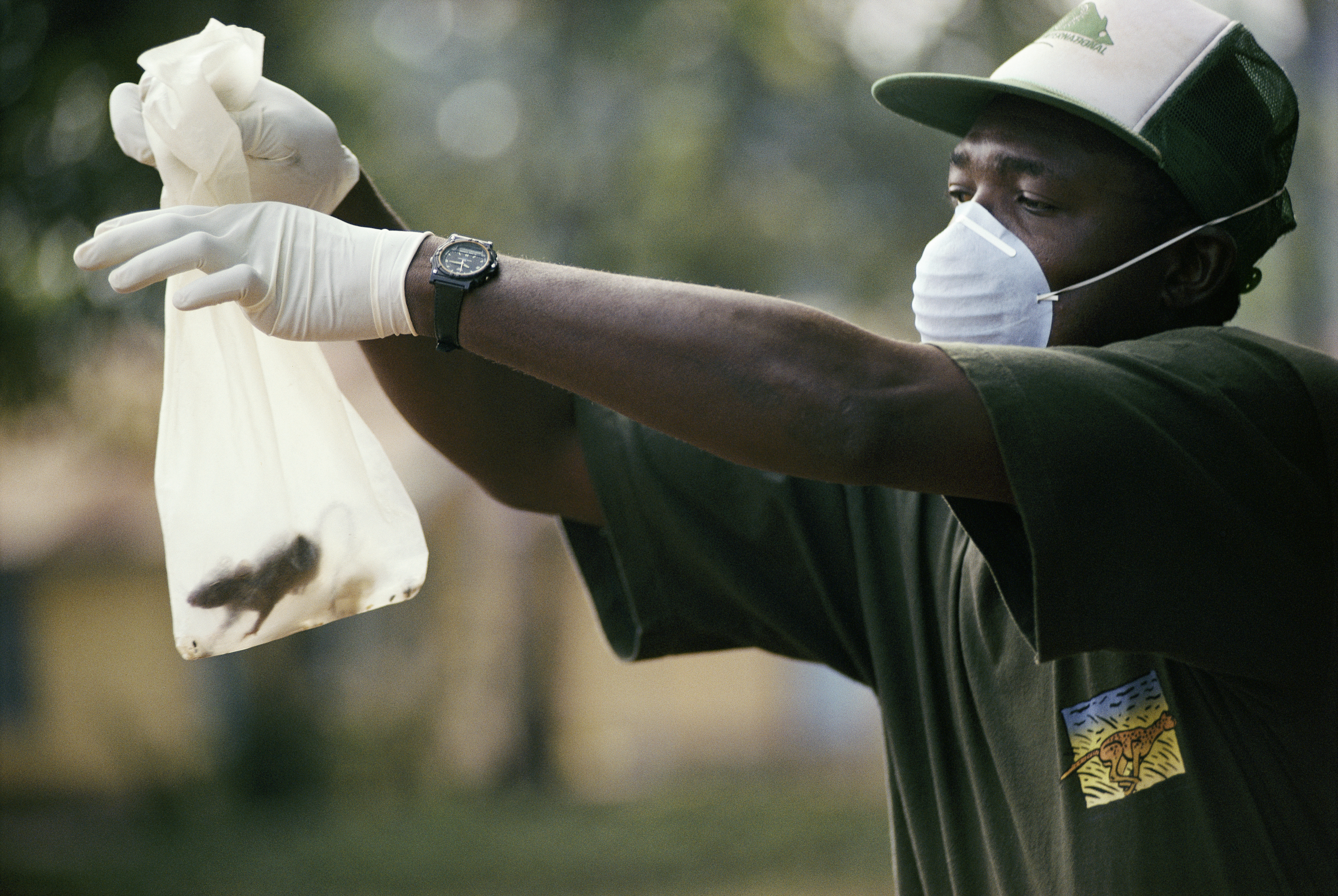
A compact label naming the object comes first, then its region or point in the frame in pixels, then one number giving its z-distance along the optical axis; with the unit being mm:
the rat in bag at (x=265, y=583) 4236
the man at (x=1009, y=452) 4033
